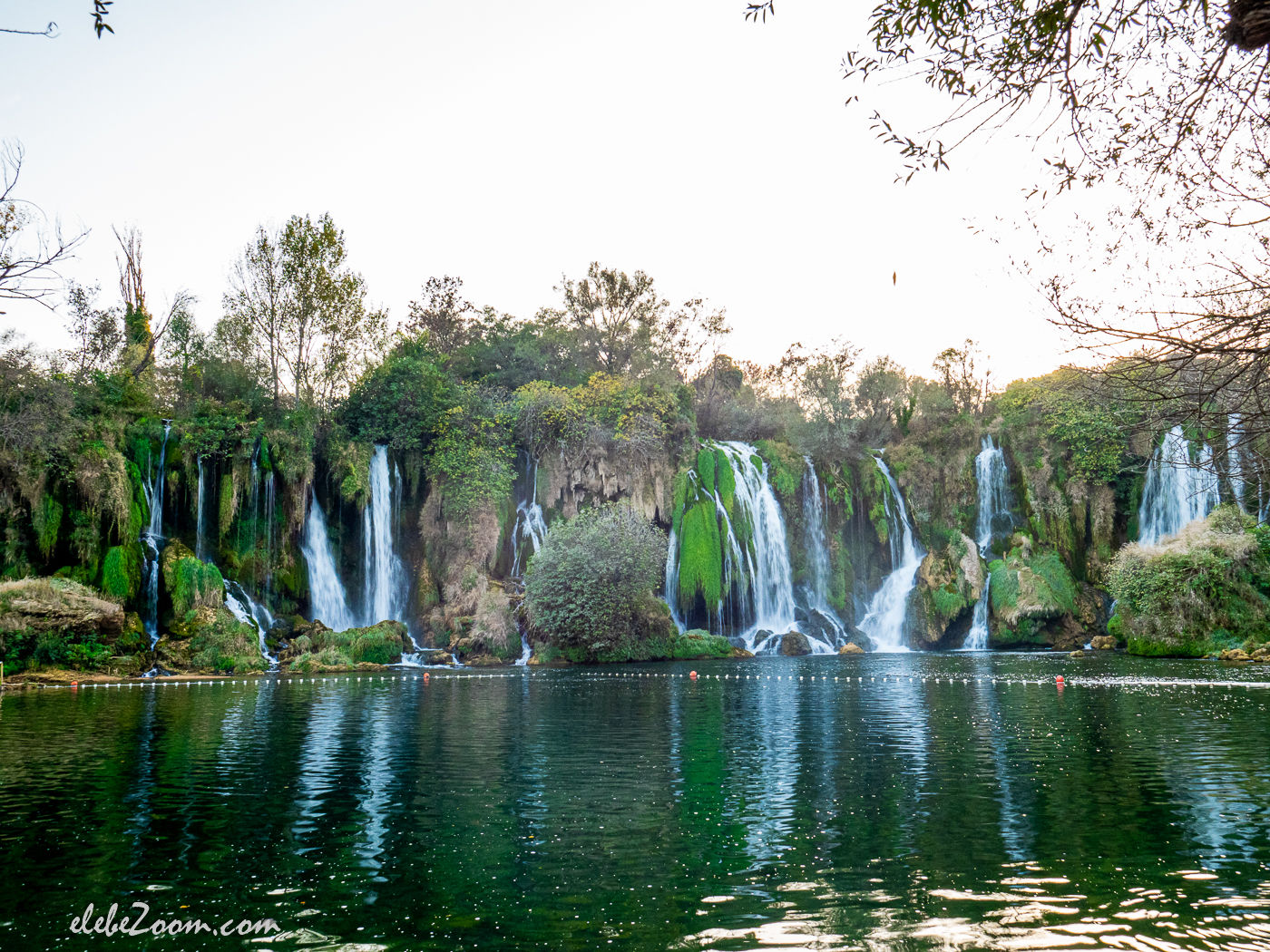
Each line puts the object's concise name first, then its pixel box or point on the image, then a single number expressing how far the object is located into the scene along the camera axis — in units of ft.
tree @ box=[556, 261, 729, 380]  198.70
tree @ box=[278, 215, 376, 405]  148.46
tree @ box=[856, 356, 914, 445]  194.59
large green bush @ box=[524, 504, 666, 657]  120.67
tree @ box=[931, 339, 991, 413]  222.28
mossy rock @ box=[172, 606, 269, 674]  103.09
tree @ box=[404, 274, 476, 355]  192.85
